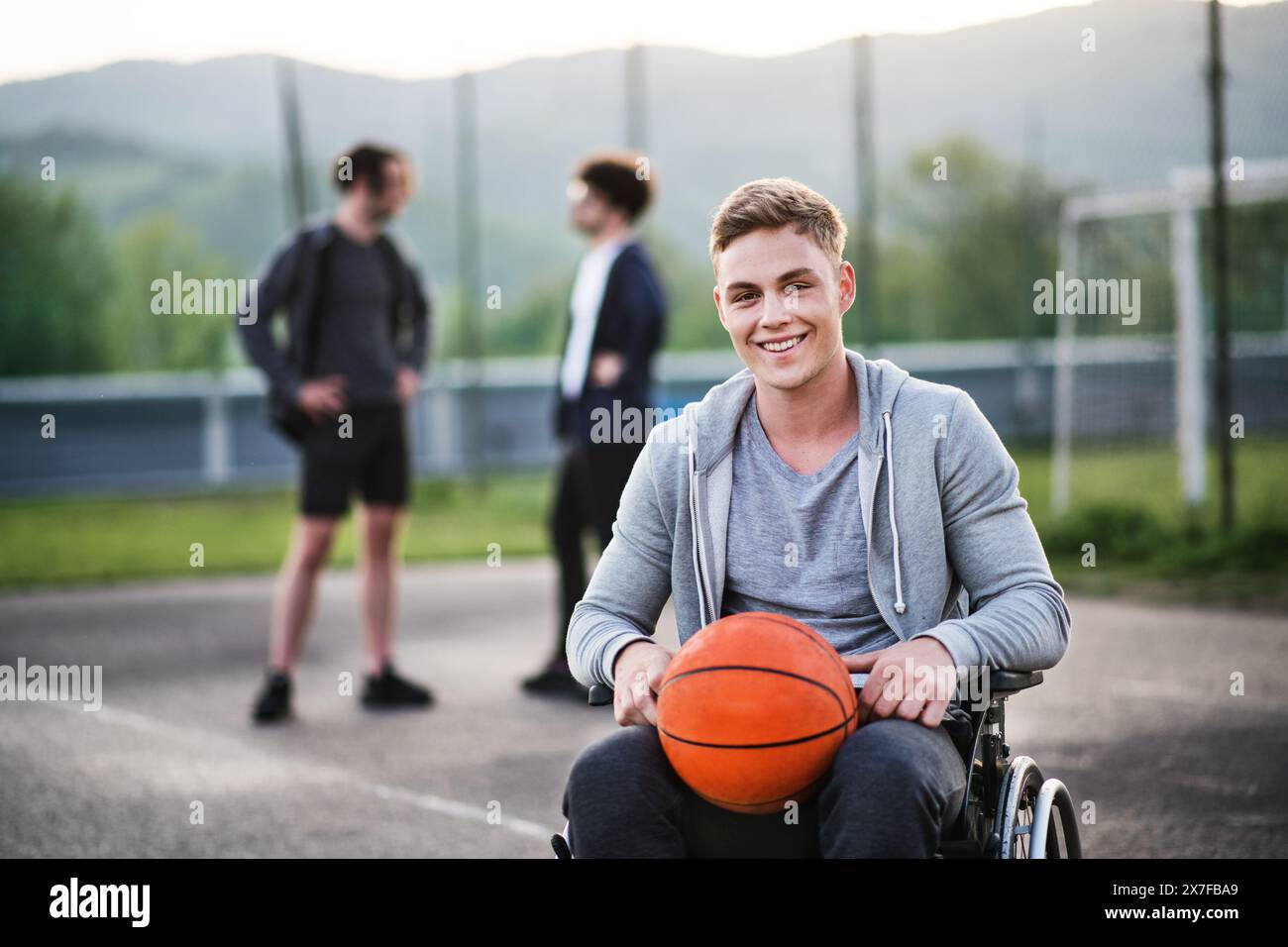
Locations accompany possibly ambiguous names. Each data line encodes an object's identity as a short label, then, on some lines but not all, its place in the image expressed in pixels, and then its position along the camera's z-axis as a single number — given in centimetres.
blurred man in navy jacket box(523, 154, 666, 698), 736
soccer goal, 1345
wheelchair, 300
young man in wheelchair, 293
